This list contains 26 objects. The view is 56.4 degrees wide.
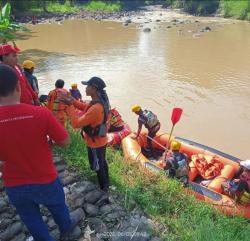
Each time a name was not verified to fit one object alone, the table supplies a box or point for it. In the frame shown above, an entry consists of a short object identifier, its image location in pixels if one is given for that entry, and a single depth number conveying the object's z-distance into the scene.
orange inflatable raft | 3.19
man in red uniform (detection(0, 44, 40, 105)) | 2.39
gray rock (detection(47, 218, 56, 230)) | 2.06
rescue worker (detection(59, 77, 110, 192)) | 2.22
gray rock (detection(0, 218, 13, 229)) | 2.04
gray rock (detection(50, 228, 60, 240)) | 2.00
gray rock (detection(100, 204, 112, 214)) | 2.28
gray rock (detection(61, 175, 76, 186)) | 2.49
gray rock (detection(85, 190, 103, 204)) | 2.35
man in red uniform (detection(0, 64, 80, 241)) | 1.50
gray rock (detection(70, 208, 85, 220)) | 2.15
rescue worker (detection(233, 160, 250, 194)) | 3.09
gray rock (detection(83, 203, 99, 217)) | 2.24
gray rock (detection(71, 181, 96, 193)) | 2.42
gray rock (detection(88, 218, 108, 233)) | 2.10
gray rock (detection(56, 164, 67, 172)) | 2.63
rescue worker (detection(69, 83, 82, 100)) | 4.56
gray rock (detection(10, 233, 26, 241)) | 1.97
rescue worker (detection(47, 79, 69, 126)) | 3.04
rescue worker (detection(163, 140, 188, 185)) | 3.33
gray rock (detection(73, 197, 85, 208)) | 2.26
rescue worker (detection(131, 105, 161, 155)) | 4.39
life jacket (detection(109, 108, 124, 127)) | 5.01
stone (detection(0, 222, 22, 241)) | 1.96
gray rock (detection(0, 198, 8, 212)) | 2.15
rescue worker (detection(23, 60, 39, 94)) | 3.47
